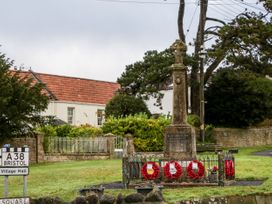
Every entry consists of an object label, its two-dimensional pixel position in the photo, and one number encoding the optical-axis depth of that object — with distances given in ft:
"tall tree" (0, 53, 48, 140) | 103.55
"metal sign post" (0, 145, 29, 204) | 45.19
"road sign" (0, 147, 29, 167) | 45.16
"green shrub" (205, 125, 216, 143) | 164.06
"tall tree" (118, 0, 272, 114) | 153.48
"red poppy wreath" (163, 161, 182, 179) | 64.44
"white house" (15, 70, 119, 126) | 182.39
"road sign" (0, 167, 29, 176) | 45.21
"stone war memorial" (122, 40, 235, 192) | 63.77
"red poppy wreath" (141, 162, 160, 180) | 64.69
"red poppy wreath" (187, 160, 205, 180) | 63.67
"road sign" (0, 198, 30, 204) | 41.84
